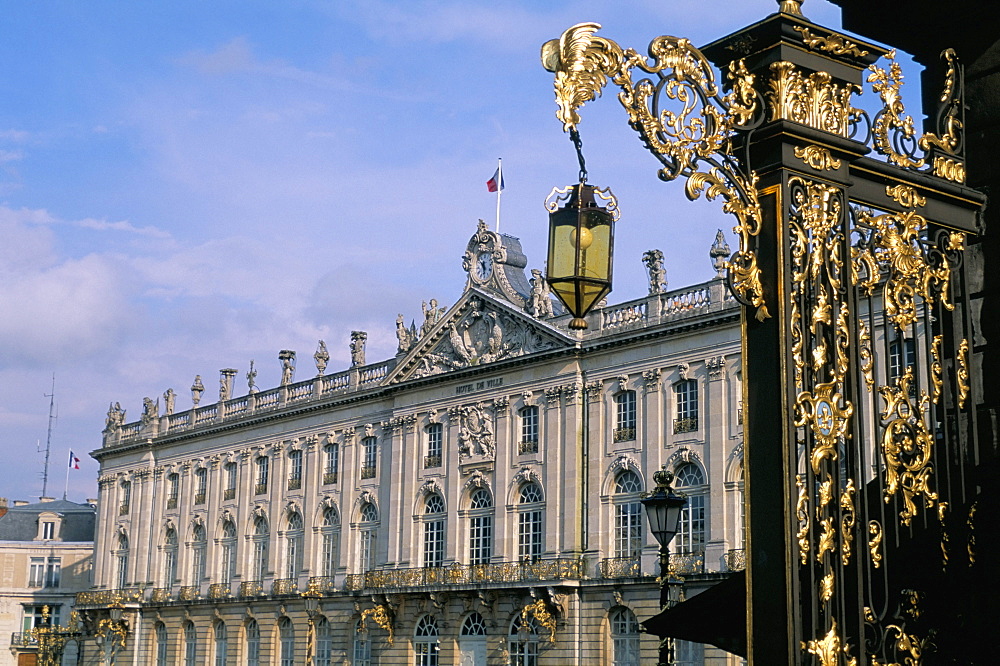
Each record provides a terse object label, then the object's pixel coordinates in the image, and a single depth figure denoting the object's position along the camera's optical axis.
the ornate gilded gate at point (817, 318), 5.86
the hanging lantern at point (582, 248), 7.02
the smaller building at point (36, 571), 73.69
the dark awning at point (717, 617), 7.43
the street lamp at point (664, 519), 15.41
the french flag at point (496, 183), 46.97
